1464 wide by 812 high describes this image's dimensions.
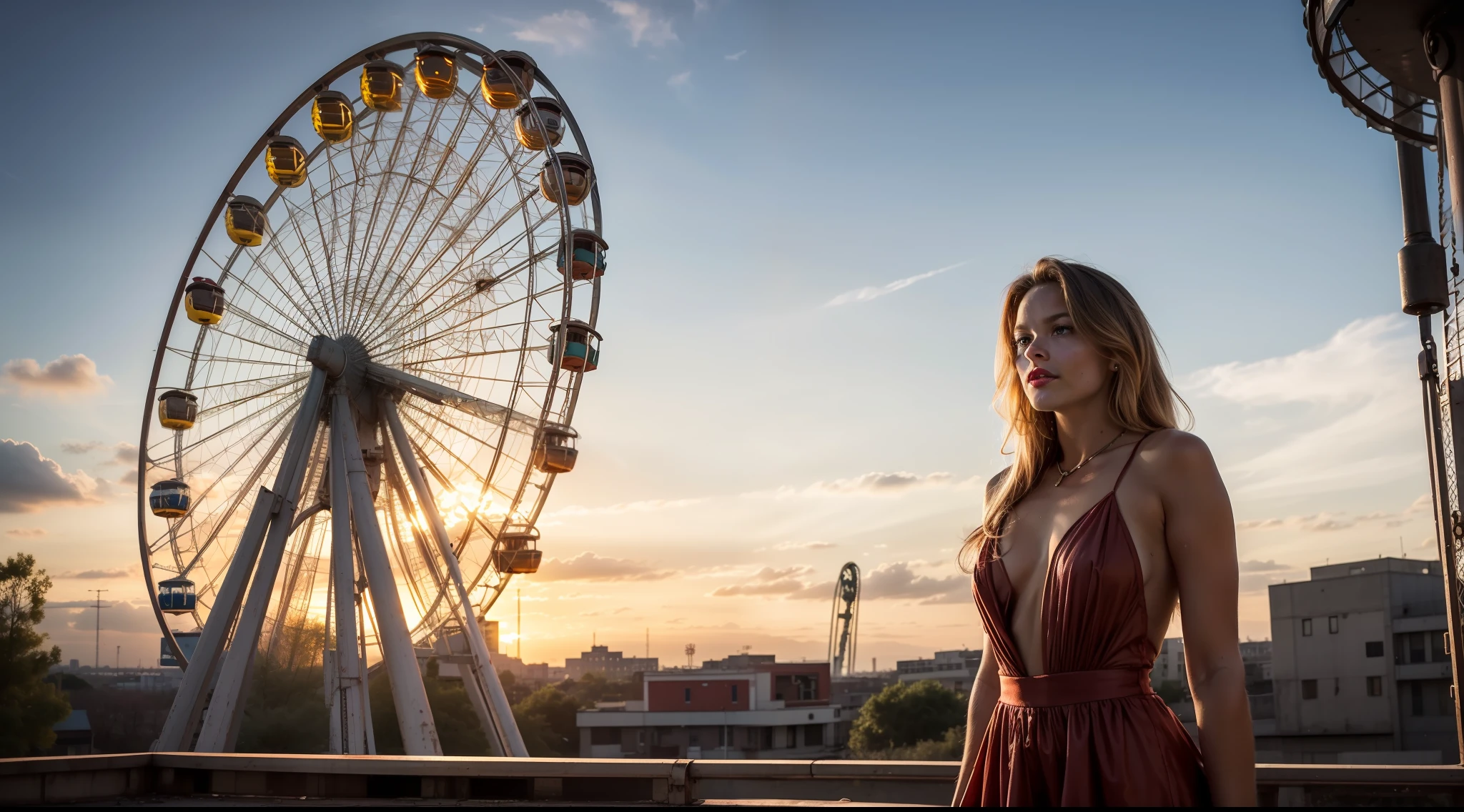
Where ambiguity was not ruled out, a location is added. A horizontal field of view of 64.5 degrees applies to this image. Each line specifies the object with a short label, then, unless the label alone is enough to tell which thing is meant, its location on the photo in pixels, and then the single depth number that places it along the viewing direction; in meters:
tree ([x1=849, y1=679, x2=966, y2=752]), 66.38
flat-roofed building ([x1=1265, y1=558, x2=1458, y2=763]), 46.47
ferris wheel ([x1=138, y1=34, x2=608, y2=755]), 20.97
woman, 2.00
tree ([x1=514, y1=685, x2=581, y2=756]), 62.12
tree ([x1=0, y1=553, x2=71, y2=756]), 36.50
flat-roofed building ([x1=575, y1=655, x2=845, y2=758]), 66.12
